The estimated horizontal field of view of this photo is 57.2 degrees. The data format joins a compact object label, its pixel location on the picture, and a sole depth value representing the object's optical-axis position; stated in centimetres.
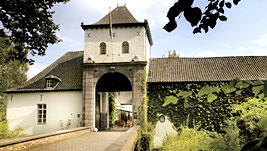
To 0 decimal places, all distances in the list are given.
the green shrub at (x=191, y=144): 827
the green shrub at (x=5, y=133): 1135
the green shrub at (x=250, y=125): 798
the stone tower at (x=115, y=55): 1565
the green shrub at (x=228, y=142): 757
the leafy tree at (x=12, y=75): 3693
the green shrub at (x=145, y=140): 1192
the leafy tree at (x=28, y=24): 848
